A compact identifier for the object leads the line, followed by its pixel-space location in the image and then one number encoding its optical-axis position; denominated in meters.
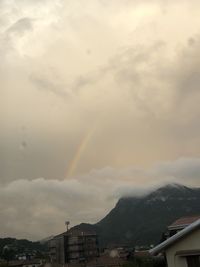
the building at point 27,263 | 114.66
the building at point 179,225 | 29.55
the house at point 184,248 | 21.25
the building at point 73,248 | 127.88
